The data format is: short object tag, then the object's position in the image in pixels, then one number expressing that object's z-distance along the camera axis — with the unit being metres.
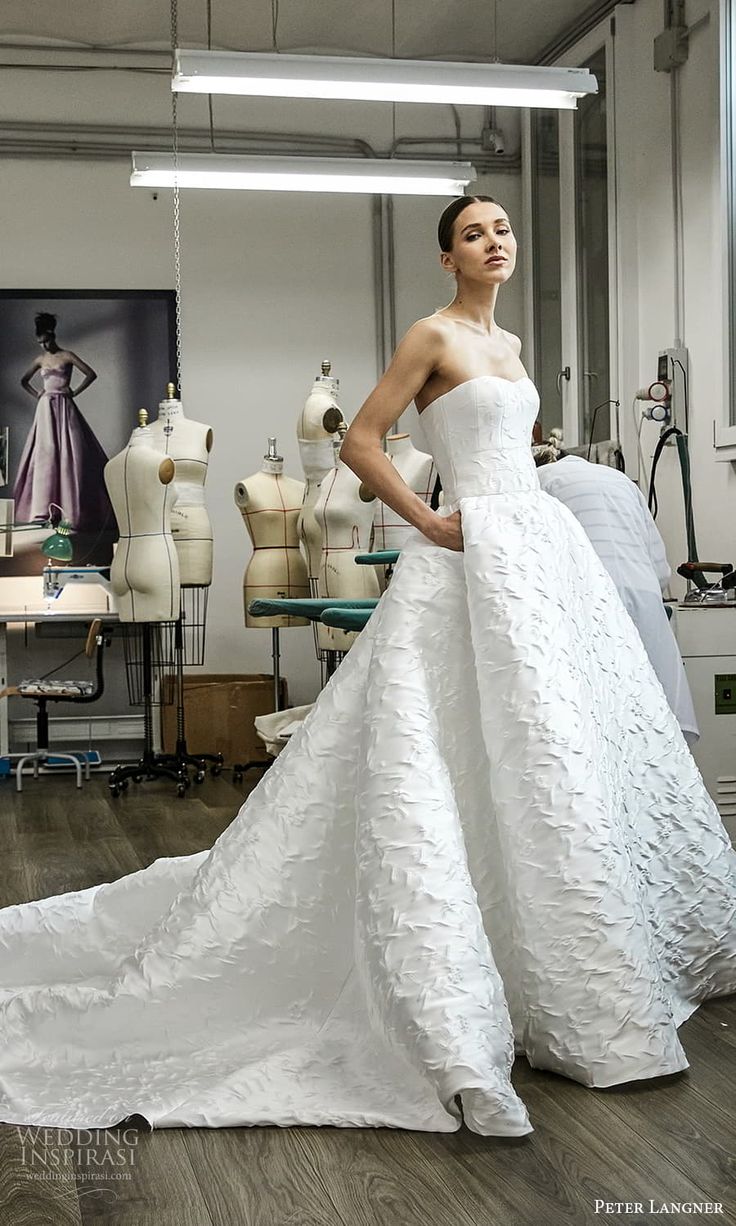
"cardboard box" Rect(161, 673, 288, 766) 7.34
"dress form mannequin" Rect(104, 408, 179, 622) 6.38
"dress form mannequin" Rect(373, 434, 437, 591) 6.50
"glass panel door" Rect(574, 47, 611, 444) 6.93
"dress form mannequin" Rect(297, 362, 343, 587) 6.62
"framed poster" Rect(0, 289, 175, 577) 7.77
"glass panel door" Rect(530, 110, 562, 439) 7.70
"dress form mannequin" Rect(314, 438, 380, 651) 6.40
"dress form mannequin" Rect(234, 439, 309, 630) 7.01
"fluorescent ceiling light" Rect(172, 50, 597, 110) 4.95
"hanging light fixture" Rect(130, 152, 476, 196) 6.13
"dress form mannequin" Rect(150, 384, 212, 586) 6.83
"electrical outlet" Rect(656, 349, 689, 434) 6.10
